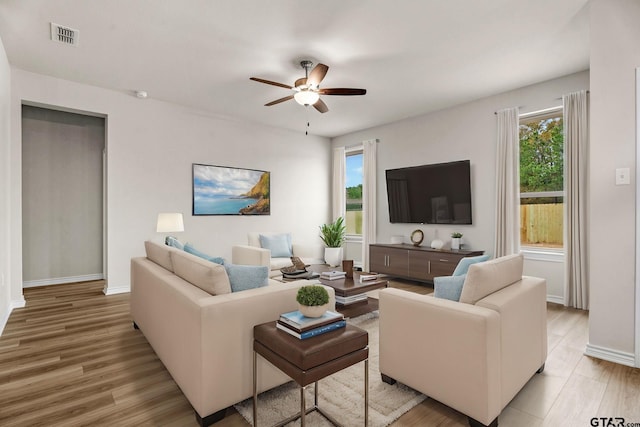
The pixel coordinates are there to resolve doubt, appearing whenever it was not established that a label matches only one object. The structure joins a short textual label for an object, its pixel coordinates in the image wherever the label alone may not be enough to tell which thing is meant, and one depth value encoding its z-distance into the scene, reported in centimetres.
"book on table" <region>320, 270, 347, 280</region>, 367
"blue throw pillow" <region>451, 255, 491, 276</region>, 222
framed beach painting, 537
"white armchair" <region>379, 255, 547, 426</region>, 162
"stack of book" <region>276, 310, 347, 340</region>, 157
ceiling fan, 332
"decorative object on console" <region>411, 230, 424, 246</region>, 547
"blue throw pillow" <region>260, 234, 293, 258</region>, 523
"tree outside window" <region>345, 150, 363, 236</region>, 688
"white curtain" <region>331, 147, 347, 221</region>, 704
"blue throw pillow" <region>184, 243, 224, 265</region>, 240
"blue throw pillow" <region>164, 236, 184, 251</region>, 315
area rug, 177
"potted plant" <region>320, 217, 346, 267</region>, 667
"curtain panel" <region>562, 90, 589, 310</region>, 381
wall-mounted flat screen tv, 502
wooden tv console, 469
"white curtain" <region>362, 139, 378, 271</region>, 637
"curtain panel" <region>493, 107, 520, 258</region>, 445
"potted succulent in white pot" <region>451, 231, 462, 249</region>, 494
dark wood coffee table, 325
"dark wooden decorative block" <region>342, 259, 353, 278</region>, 374
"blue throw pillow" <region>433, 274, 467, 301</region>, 192
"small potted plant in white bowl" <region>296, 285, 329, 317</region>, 165
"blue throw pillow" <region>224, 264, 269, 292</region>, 201
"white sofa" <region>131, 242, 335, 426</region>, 168
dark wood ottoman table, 143
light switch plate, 248
